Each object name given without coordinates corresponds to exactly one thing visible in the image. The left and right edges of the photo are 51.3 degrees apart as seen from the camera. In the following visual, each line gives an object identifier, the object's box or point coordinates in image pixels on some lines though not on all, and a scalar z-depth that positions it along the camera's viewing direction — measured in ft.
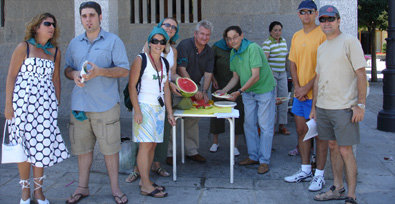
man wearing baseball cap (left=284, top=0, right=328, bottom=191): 14.05
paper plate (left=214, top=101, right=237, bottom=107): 15.36
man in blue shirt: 12.40
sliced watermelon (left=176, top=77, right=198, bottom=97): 14.27
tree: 47.19
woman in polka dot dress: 11.82
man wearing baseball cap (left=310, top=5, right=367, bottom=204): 12.01
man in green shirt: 15.71
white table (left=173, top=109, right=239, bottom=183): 14.11
